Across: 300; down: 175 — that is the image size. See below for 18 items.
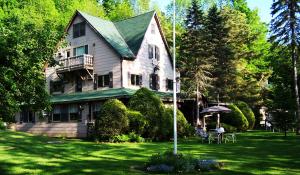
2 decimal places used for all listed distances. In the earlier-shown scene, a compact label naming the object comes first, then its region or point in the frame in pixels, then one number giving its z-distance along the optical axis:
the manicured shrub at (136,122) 31.35
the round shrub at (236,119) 44.94
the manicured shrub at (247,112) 48.67
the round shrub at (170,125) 32.94
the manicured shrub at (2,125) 13.82
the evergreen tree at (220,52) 49.66
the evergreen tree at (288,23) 38.41
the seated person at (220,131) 29.00
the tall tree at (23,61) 13.48
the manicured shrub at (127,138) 29.98
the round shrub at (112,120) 30.25
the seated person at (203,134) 30.07
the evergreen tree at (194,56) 42.09
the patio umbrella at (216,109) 33.84
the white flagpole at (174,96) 17.03
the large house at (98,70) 38.72
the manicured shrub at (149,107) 32.16
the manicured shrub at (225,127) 42.78
